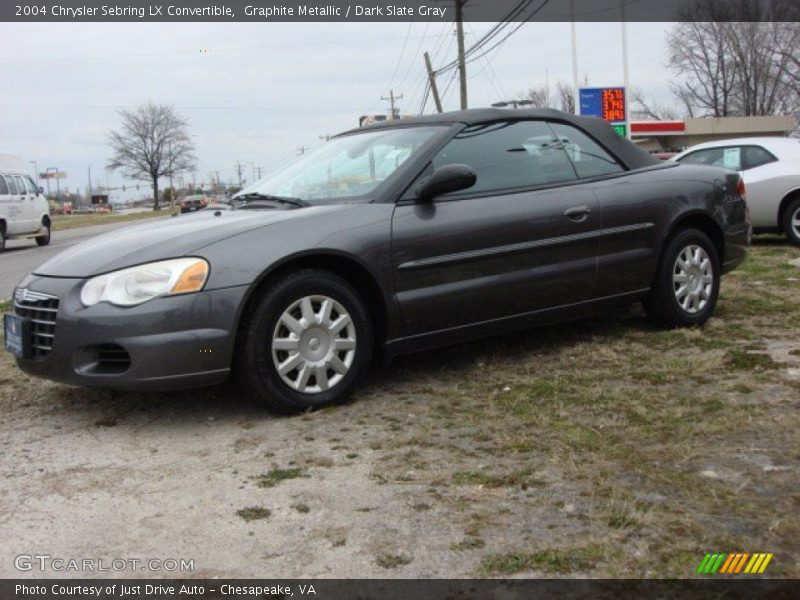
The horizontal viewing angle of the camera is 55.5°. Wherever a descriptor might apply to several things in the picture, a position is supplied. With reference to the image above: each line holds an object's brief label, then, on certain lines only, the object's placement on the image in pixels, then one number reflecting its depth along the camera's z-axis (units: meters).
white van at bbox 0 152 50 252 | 18.30
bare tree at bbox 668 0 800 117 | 43.62
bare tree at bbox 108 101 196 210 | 73.00
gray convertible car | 3.48
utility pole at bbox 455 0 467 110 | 28.67
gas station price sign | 19.72
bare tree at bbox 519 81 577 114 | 59.76
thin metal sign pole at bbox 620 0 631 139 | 20.80
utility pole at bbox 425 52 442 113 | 37.81
